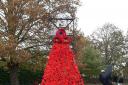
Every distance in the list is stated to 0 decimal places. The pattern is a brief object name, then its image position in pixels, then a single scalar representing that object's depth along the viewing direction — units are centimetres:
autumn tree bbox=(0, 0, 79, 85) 2219
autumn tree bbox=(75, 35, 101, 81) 3904
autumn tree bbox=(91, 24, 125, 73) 4702
